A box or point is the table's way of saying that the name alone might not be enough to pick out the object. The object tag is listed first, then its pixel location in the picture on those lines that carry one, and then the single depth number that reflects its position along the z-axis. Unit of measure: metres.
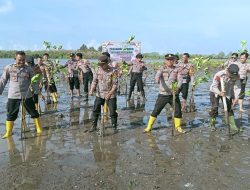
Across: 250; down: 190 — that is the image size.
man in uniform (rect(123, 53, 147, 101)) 14.66
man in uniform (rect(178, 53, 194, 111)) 11.96
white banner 15.51
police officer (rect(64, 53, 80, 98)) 15.04
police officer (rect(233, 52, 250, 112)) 12.40
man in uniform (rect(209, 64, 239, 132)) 8.53
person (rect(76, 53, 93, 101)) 15.51
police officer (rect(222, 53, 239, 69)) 13.60
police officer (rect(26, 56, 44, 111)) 9.59
